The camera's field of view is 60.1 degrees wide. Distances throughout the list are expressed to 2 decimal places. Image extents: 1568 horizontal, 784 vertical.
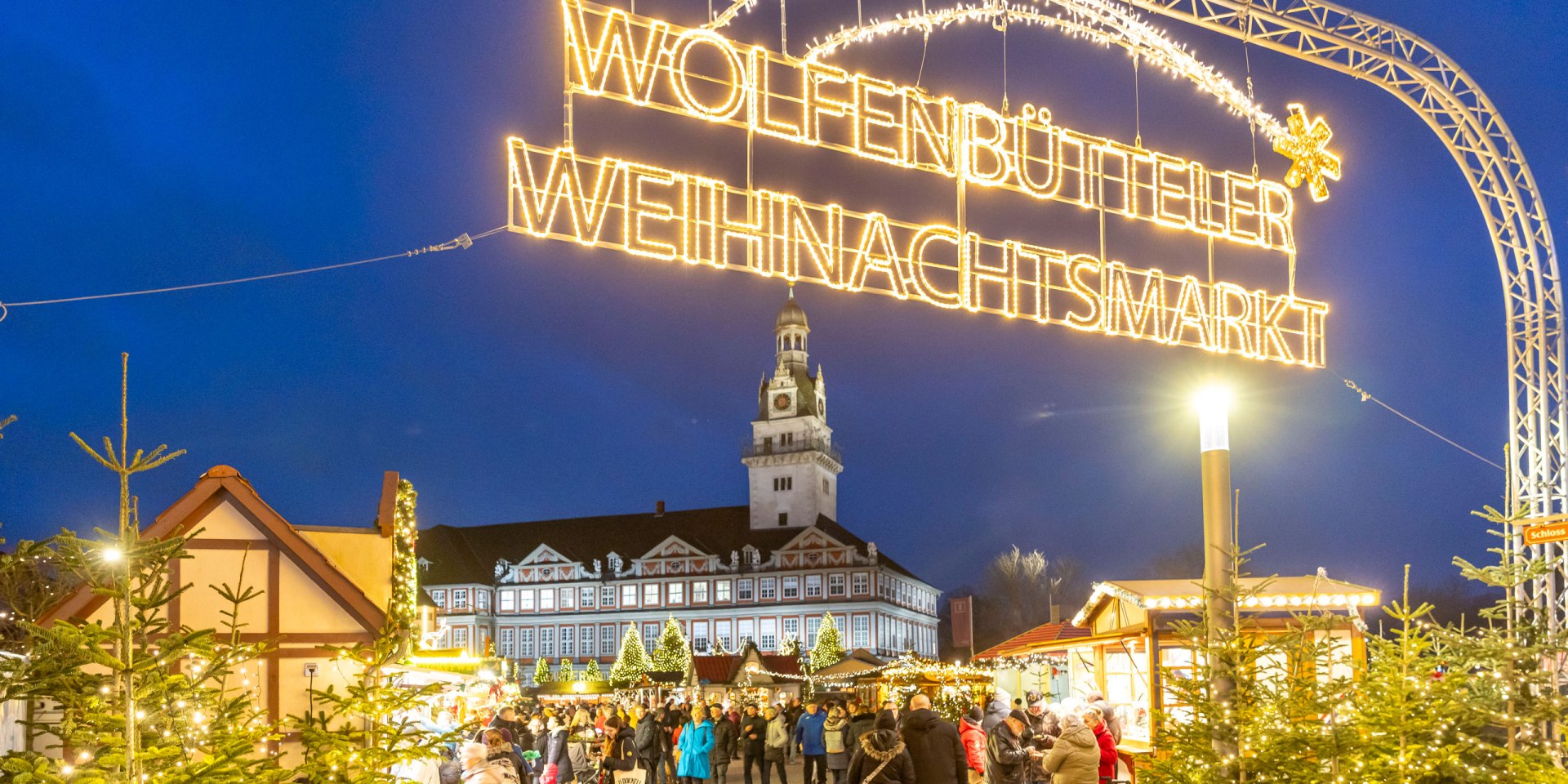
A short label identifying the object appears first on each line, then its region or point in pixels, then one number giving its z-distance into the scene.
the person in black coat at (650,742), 20.80
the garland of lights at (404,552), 17.20
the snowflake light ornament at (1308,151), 12.63
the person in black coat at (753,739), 23.14
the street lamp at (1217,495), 7.39
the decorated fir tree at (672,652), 69.38
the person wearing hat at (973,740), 15.61
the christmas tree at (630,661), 67.75
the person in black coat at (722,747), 23.12
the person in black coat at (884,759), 10.05
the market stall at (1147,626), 16.91
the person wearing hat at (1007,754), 12.12
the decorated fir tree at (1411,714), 9.03
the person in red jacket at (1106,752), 12.23
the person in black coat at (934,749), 10.27
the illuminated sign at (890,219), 9.70
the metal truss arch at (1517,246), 13.69
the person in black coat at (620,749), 18.14
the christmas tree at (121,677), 5.57
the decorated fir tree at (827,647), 71.56
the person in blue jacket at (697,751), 18.17
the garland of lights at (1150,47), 11.38
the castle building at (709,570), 83.00
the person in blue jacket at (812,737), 21.25
